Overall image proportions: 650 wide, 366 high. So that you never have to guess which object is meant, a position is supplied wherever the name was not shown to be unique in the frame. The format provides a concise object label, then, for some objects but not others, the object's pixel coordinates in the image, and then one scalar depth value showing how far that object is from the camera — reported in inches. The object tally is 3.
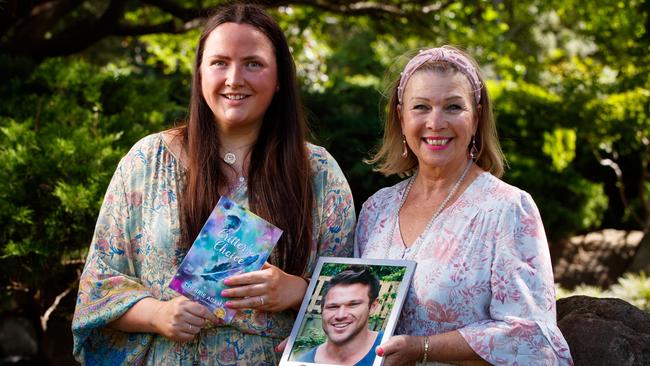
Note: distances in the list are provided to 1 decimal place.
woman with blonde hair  115.1
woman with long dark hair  126.6
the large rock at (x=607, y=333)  134.3
